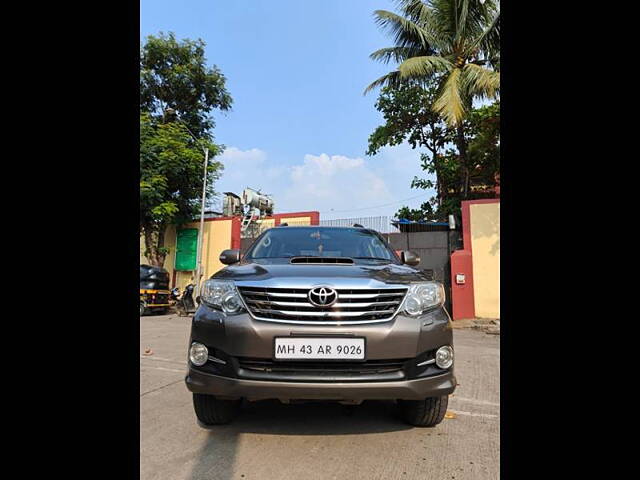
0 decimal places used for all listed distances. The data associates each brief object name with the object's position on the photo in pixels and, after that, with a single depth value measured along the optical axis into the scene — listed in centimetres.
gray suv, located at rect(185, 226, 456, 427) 196
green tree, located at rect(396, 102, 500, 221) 1013
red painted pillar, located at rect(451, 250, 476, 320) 826
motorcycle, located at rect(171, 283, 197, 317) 1107
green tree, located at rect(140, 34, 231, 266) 1235
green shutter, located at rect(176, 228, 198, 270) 1320
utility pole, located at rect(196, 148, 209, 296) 1217
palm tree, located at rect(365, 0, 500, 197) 952
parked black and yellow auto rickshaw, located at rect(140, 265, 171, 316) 1059
